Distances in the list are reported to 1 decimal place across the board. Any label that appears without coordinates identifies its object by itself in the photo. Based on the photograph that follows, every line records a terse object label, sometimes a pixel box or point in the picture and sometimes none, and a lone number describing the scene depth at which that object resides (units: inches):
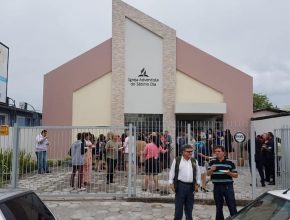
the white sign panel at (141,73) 502.2
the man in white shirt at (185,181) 173.5
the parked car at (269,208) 99.2
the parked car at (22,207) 85.0
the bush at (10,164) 266.1
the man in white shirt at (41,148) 278.2
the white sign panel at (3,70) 496.2
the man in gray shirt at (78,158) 257.6
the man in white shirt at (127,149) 252.6
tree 1260.7
